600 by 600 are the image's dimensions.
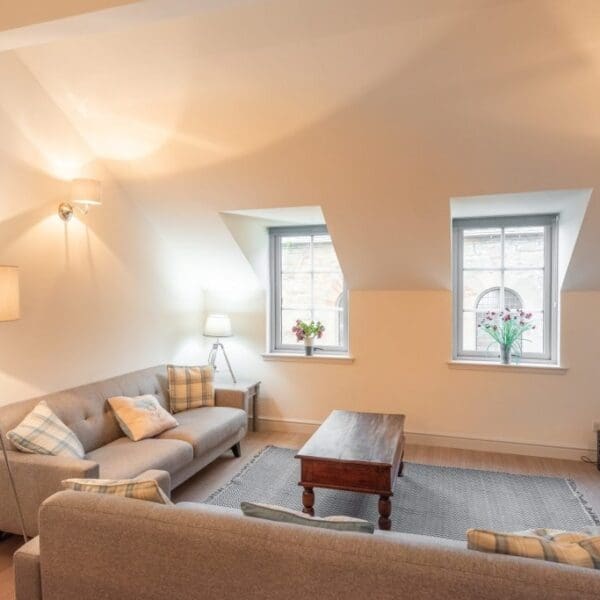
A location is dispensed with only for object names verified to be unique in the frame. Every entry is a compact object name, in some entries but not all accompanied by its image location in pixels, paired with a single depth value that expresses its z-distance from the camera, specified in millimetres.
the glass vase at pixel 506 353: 4020
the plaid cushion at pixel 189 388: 3822
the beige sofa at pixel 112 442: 2330
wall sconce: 3051
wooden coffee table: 2576
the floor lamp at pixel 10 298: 2158
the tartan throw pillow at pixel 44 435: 2465
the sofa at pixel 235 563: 1106
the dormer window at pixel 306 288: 4691
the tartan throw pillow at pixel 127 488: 1553
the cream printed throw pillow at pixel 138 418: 3146
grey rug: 2830
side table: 4000
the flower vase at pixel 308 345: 4578
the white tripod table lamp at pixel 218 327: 4523
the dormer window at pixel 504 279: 4074
